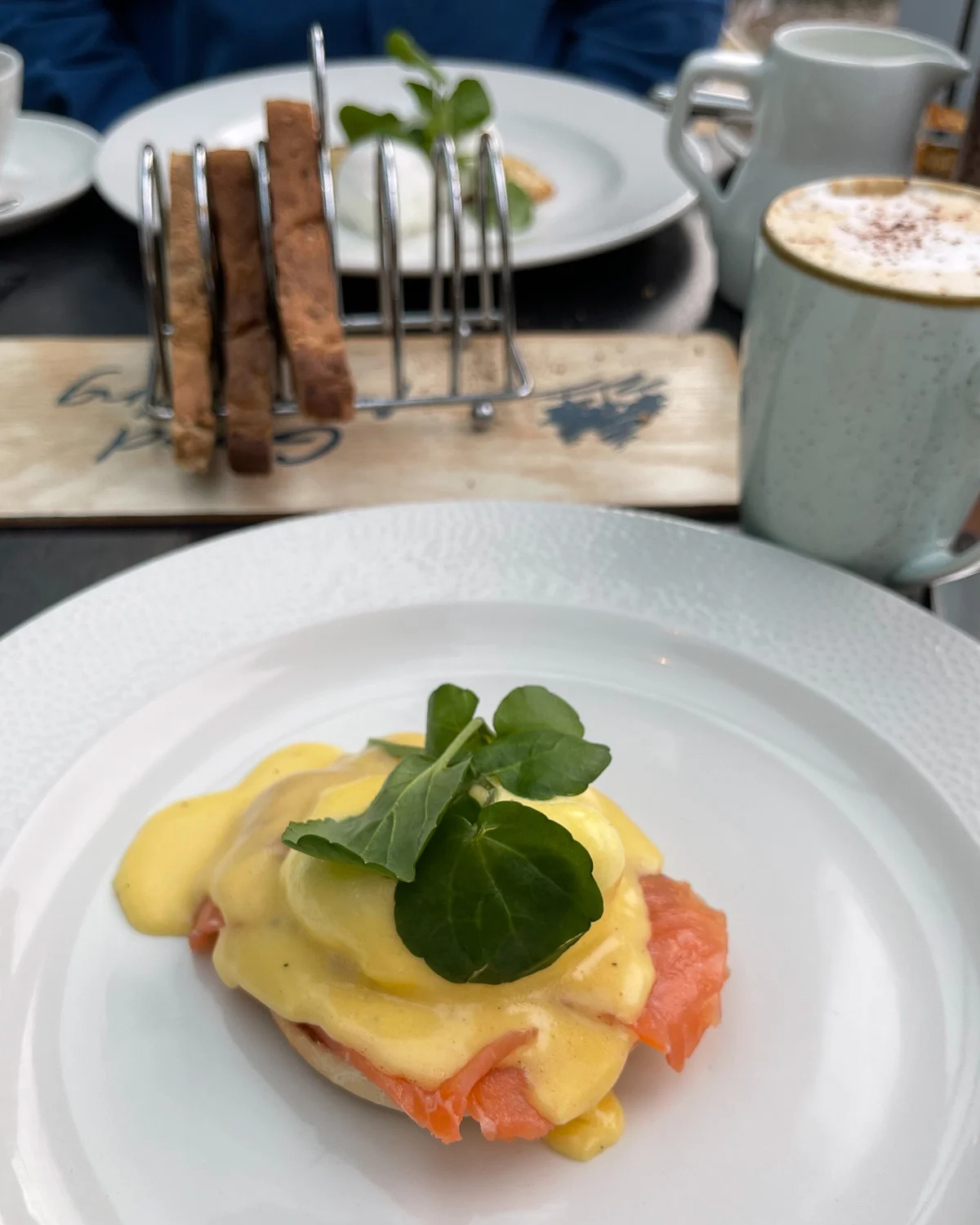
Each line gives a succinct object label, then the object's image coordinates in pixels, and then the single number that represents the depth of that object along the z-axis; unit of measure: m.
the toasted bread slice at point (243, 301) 0.46
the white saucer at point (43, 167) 0.60
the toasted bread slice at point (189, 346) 0.46
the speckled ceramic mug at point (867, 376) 0.37
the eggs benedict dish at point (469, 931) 0.28
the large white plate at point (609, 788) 0.28
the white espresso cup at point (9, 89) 0.56
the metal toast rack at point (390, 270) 0.47
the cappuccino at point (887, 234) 0.37
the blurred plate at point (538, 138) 0.58
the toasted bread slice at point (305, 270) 0.45
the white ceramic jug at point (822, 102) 0.49
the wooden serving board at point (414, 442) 0.46
